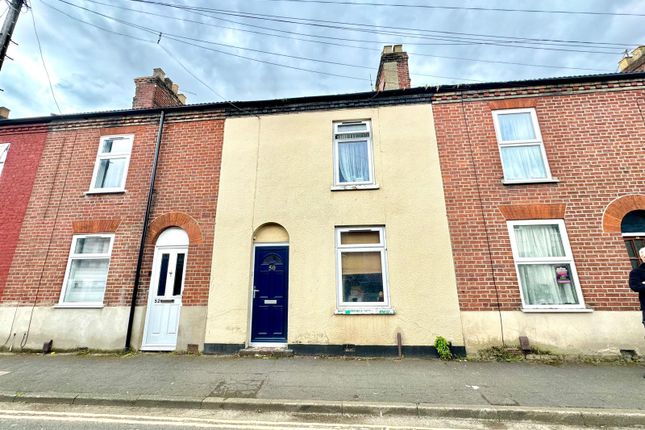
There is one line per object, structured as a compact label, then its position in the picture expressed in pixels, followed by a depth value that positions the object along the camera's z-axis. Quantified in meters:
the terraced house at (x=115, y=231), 7.08
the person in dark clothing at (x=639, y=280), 4.82
